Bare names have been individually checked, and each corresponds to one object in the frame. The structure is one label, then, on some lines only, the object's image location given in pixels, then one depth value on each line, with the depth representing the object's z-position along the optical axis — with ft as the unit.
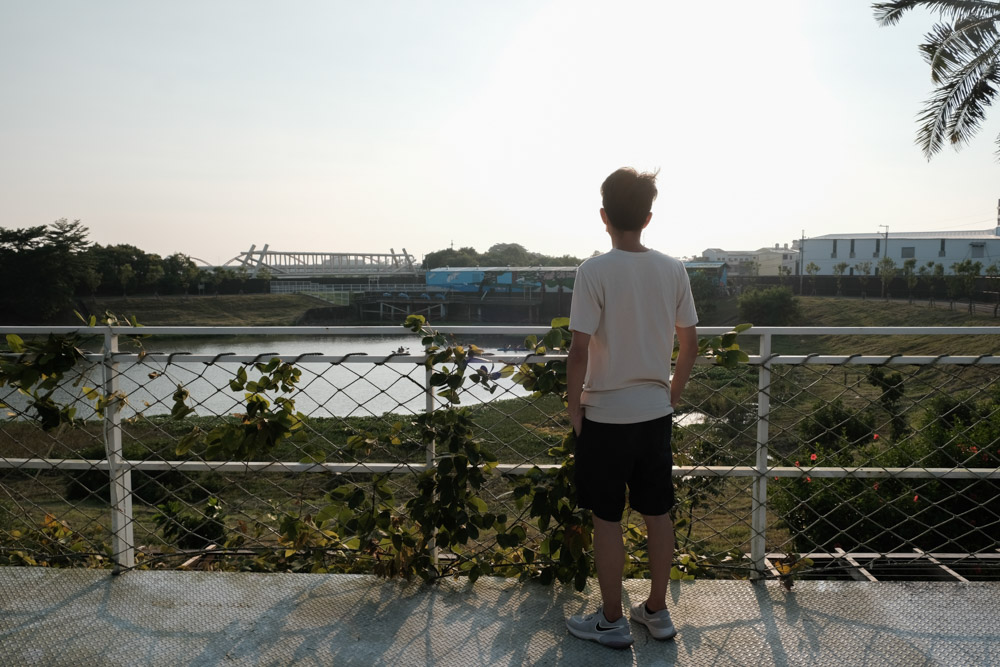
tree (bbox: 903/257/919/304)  128.98
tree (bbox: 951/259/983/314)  112.68
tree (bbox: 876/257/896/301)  135.85
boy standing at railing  6.15
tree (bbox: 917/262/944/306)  127.31
